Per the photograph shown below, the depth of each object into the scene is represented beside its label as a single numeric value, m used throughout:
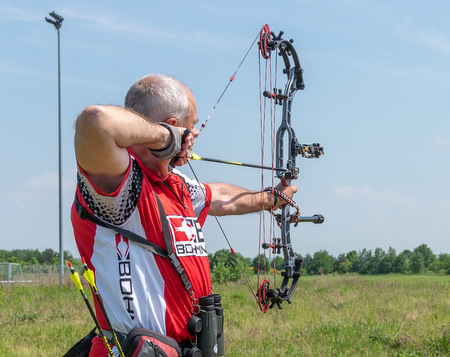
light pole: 19.42
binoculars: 2.07
